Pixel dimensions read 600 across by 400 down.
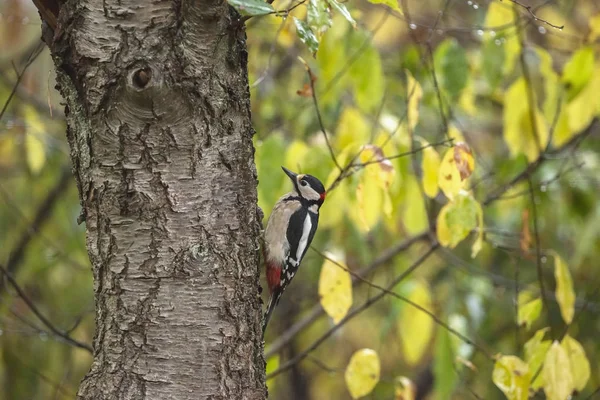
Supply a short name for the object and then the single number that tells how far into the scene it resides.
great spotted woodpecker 7.22
